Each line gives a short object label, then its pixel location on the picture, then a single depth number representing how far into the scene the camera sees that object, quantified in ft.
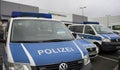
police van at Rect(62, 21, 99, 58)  11.05
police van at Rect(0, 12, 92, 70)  5.19
